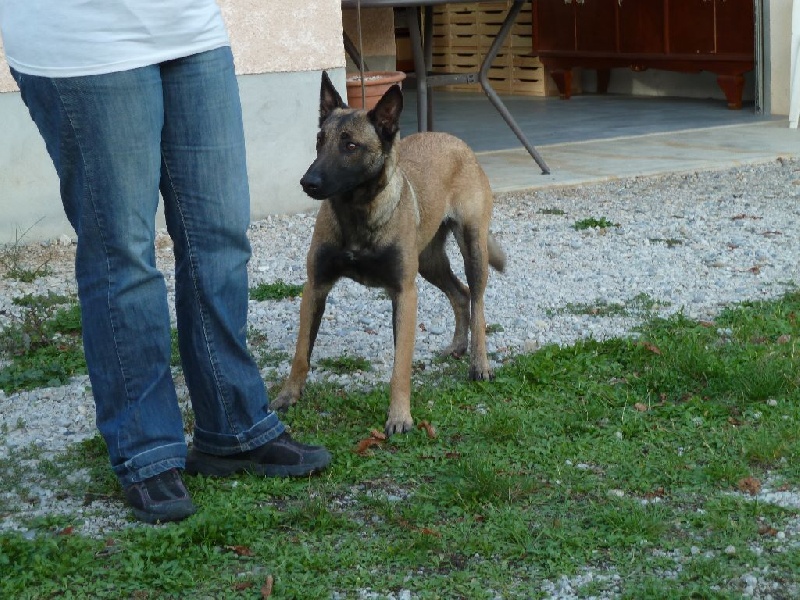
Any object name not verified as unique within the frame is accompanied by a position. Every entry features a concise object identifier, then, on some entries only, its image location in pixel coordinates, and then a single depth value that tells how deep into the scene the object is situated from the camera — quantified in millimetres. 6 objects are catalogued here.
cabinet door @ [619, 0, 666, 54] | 13164
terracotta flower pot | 7398
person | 2818
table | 7535
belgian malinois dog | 3764
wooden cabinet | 12000
